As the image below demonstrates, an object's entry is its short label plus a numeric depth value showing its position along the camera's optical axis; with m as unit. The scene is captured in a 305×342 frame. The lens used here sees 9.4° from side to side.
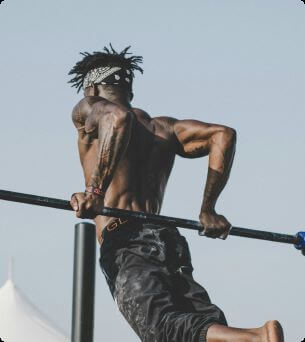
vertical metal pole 8.50
